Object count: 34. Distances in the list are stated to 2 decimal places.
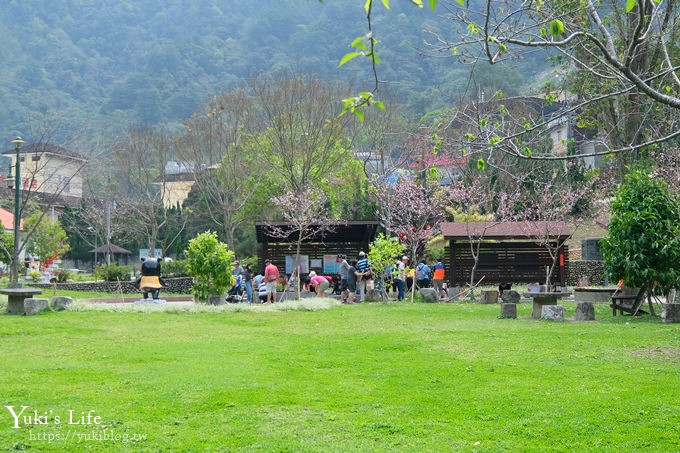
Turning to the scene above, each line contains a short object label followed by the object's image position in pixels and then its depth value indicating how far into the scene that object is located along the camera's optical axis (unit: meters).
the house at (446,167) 38.99
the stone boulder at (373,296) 25.06
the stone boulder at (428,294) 24.61
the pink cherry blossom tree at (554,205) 27.39
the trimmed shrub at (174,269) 40.53
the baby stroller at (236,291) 25.96
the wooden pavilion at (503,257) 28.61
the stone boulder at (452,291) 27.39
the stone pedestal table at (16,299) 19.02
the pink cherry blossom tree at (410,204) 35.47
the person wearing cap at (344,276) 25.29
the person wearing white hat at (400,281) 25.48
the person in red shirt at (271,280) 24.31
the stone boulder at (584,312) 17.05
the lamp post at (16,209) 23.64
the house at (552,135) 37.77
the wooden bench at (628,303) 18.27
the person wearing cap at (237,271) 26.83
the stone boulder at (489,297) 24.30
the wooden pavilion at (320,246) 29.41
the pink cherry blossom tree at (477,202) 34.41
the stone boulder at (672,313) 16.55
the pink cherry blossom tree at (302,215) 29.05
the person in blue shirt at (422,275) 28.28
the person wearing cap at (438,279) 27.86
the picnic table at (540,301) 18.00
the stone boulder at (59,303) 19.84
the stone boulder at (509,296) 22.84
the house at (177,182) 63.17
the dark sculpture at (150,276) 22.72
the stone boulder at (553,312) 17.12
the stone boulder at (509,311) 18.08
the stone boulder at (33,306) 18.72
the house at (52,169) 38.16
